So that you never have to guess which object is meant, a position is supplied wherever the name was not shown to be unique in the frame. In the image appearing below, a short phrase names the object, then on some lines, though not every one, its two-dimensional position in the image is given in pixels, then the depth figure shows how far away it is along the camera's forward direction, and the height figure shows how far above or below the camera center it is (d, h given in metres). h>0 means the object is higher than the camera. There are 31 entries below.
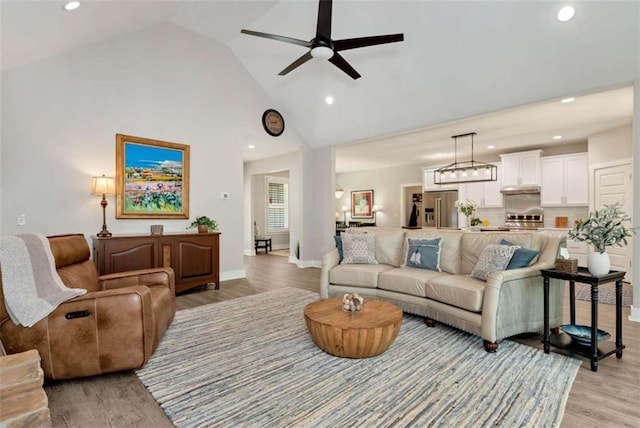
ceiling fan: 3.00 +1.68
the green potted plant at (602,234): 2.44 -0.16
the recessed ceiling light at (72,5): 2.83 +1.88
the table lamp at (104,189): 4.14 +0.34
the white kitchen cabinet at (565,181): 6.50 +0.69
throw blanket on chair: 2.04 -0.45
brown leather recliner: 2.09 -0.81
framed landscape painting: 4.55 +0.54
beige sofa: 2.75 -0.71
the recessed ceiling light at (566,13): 3.00 +1.88
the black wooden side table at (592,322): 2.40 -0.85
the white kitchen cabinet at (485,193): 7.69 +0.51
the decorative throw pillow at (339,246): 4.29 -0.43
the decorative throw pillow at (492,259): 3.04 -0.44
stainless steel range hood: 7.18 +0.54
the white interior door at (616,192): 5.46 +0.38
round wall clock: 6.08 +1.77
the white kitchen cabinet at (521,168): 7.08 +1.02
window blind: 9.75 +0.25
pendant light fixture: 6.04 +0.78
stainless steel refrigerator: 8.67 +0.14
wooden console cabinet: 4.05 -0.55
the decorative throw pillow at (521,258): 2.96 -0.41
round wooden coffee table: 2.42 -0.89
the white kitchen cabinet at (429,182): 8.88 +0.91
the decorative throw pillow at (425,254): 3.71 -0.47
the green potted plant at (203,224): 4.98 -0.15
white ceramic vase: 2.46 -0.39
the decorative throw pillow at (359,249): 4.17 -0.46
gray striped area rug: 1.84 -1.15
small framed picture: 11.02 +0.36
